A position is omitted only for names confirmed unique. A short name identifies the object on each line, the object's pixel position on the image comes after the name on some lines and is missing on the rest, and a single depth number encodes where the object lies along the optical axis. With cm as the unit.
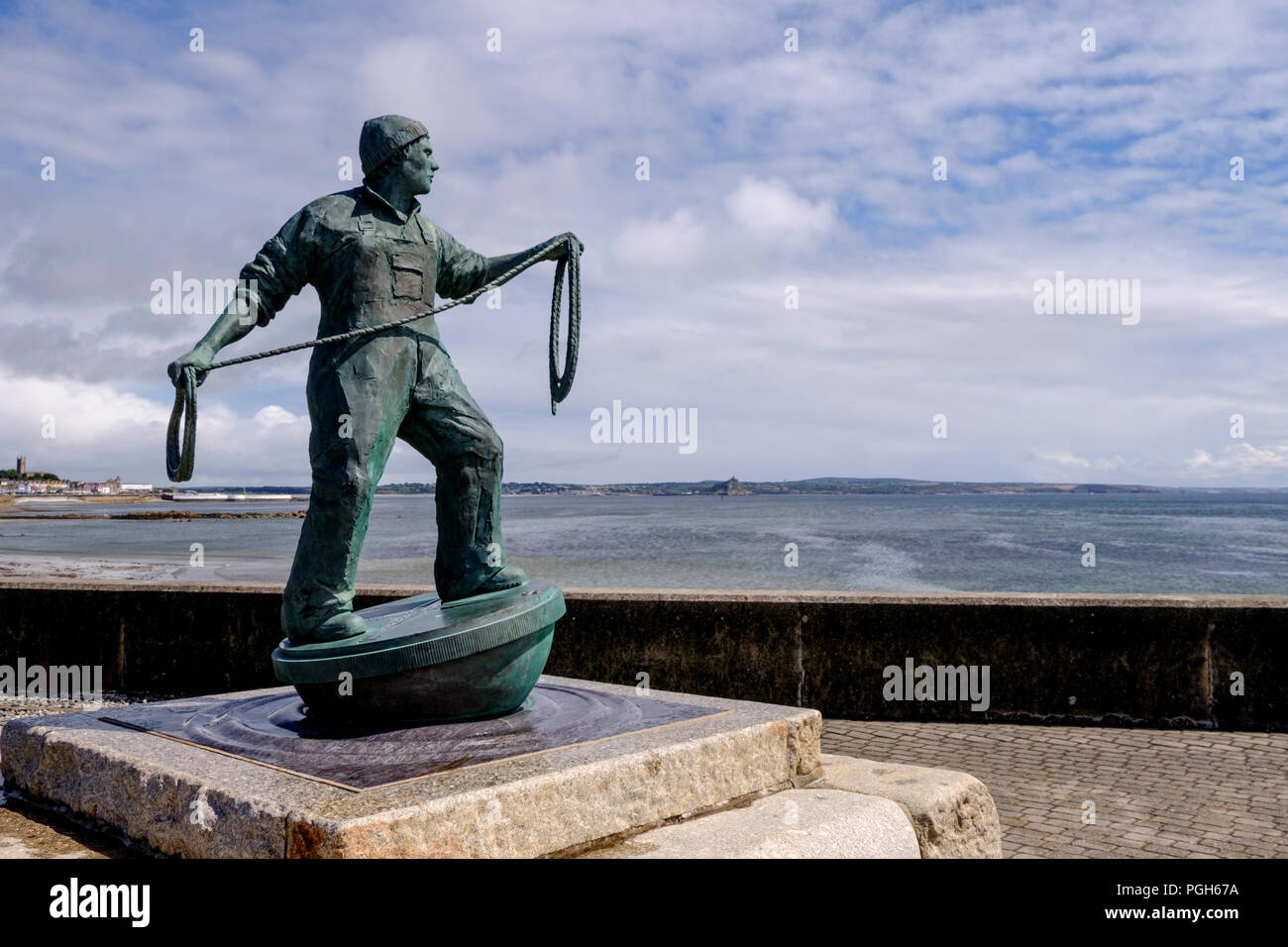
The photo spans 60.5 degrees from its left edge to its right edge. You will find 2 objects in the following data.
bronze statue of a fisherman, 474
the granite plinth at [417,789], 348
